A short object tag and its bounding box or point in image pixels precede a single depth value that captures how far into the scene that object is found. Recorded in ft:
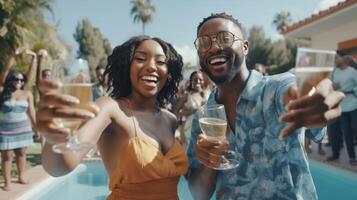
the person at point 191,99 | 27.78
